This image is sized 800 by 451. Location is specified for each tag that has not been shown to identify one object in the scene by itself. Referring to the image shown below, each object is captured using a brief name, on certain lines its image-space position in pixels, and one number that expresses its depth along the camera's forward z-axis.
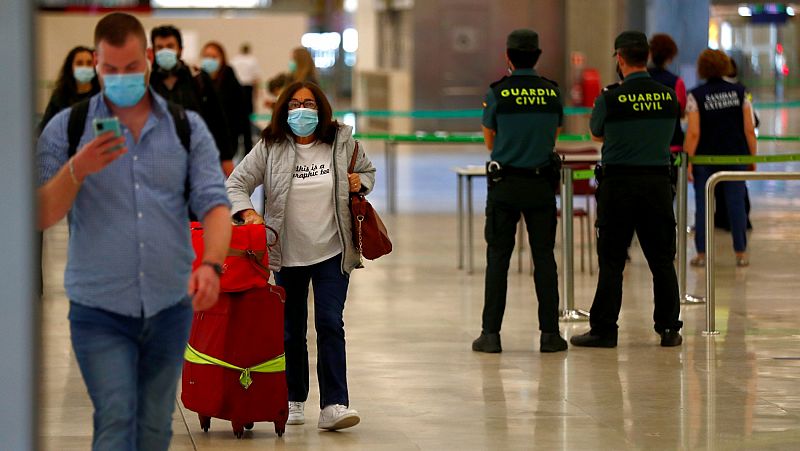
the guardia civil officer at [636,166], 15.01
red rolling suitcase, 11.41
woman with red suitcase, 11.68
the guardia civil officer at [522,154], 14.81
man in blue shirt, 7.74
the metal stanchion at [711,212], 15.68
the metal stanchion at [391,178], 30.76
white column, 6.39
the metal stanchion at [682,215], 18.00
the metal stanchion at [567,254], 17.59
